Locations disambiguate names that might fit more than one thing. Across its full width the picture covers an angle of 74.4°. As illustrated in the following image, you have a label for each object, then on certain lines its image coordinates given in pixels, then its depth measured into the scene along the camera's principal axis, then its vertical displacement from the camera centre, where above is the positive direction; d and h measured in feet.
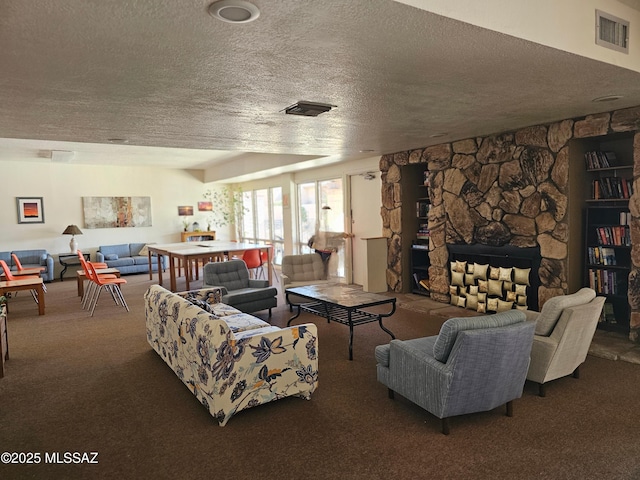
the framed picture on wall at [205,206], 39.45 +1.38
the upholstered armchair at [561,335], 10.18 -3.10
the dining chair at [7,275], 22.14 -2.51
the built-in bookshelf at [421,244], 21.98 -1.57
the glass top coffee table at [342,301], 13.97 -2.90
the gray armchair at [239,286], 17.37 -2.99
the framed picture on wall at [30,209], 31.50 +1.33
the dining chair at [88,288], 21.08 -3.87
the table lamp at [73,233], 31.73 -0.56
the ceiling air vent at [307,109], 11.42 +3.04
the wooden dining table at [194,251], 24.05 -1.78
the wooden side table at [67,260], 31.63 -2.60
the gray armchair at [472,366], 8.41 -3.19
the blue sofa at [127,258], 32.58 -2.74
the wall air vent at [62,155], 25.68 +4.49
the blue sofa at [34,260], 29.94 -2.38
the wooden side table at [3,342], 12.59 -3.63
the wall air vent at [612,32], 8.77 +3.75
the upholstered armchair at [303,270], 20.76 -2.63
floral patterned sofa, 9.27 -3.29
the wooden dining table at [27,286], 19.22 -2.75
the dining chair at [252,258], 25.14 -2.29
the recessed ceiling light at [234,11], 5.81 +2.99
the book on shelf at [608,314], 14.85 -3.73
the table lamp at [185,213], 38.45 +0.81
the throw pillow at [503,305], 16.73 -3.76
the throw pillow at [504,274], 16.73 -2.50
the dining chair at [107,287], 20.03 -3.38
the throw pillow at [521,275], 16.22 -2.49
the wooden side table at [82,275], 22.90 -2.78
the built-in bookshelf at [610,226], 14.37 -0.62
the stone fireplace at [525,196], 13.74 +0.60
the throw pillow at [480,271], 17.78 -2.49
